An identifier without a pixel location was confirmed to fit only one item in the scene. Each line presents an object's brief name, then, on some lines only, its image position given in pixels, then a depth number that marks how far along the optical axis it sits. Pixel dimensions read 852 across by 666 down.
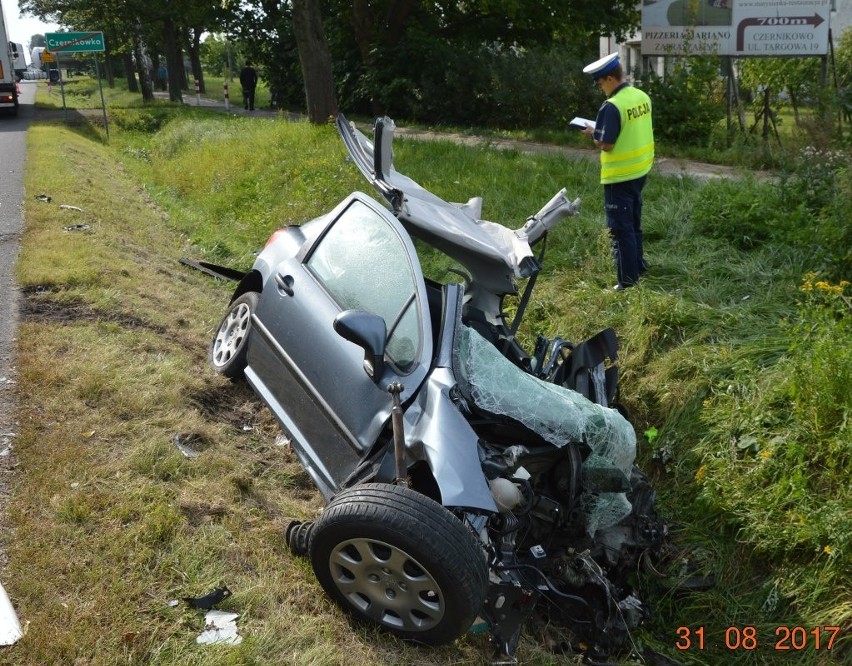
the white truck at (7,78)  26.39
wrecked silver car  3.48
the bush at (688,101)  14.56
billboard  14.38
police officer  7.14
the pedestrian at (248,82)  27.41
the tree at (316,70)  15.96
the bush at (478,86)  18.41
